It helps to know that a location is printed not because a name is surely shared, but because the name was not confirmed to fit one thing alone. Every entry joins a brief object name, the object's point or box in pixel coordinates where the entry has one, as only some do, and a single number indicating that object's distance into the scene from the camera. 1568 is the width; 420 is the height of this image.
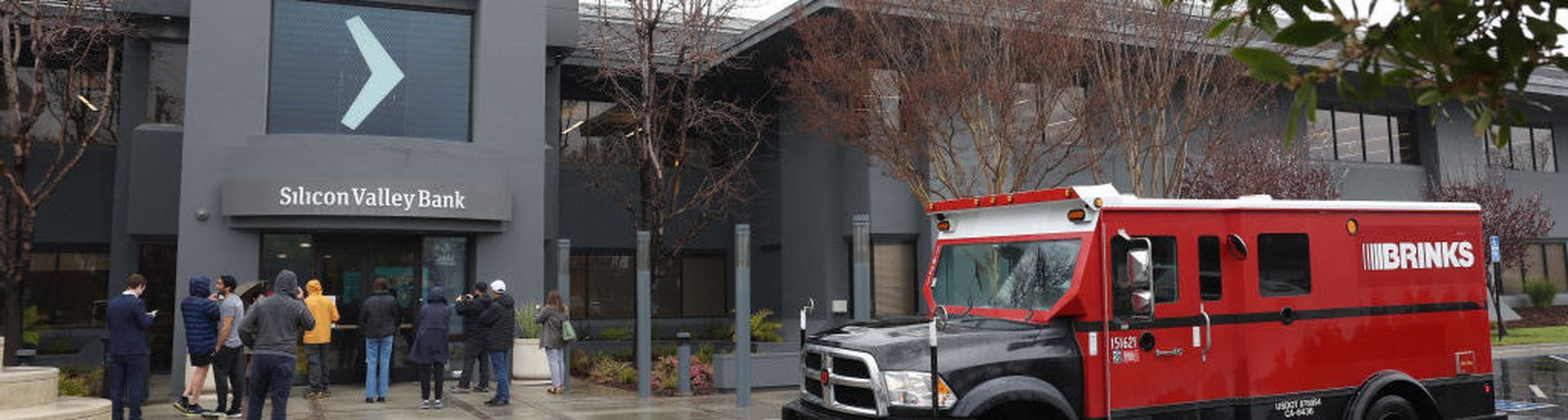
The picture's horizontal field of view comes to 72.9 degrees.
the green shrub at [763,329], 20.13
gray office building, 15.91
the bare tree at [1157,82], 17.28
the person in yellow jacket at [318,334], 14.30
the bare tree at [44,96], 15.73
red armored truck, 7.23
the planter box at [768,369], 15.14
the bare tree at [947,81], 16.69
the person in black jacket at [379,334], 14.24
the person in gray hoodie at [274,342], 9.91
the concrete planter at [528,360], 16.61
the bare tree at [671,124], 18.95
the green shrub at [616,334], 23.02
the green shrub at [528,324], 16.89
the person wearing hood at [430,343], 13.24
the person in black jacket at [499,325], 14.41
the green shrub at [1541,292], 30.19
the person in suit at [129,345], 10.96
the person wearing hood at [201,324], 11.58
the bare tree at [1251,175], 20.75
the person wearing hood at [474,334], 14.50
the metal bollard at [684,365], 14.68
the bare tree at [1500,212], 26.89
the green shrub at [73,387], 13.90
